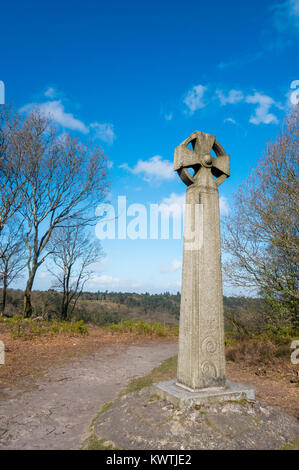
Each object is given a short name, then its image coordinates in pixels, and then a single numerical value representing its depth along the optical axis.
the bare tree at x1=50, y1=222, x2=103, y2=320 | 21.78
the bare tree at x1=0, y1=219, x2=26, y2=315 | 22.05
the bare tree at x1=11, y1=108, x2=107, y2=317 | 13.79
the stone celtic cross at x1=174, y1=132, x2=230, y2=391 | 3.95
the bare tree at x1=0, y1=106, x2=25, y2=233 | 13.28
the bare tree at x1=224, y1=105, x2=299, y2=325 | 8.70
